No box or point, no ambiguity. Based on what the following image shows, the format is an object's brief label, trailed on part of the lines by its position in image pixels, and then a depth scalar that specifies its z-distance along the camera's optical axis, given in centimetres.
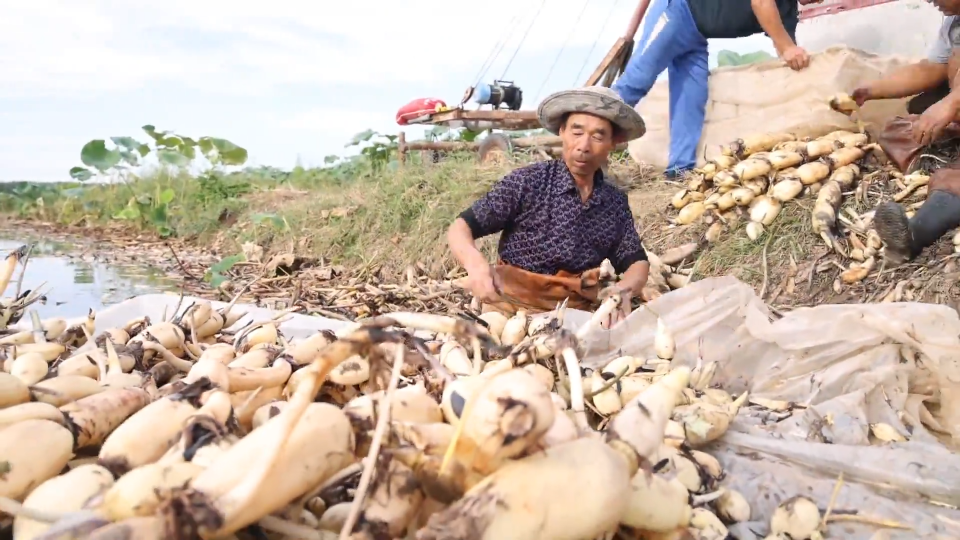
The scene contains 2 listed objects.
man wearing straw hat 263
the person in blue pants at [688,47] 429
